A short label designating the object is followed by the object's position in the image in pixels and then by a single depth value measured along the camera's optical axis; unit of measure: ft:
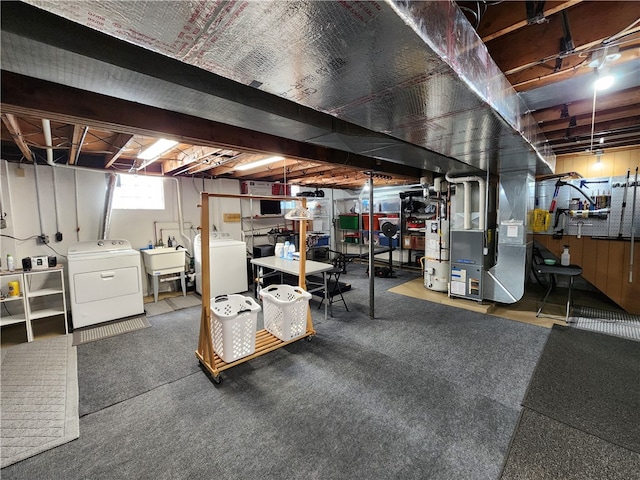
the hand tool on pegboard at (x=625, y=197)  13.33
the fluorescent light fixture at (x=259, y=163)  12.04
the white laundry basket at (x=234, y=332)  7.91
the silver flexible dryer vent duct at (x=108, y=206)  13.44
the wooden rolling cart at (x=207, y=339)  7.73
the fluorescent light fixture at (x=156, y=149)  9.40
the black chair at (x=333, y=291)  13.39
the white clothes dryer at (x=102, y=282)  11.25
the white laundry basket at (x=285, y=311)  9.33
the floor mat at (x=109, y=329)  10.51
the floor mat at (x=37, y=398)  5.73
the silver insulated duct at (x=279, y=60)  2.41
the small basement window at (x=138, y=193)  14.96
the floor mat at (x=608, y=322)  10.37
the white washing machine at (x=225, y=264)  14.93
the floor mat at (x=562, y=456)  4.90
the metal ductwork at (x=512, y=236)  12.27
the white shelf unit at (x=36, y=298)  10.23
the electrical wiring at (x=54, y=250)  12.77
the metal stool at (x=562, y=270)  11.49
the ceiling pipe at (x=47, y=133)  6.94
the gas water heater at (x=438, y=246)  15.33
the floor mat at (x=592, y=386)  5.98
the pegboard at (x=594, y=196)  13.51
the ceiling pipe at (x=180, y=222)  16.40
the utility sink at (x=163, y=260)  14.64
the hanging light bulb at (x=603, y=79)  5.36
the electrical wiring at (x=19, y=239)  11.54
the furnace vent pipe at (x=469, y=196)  13.11
